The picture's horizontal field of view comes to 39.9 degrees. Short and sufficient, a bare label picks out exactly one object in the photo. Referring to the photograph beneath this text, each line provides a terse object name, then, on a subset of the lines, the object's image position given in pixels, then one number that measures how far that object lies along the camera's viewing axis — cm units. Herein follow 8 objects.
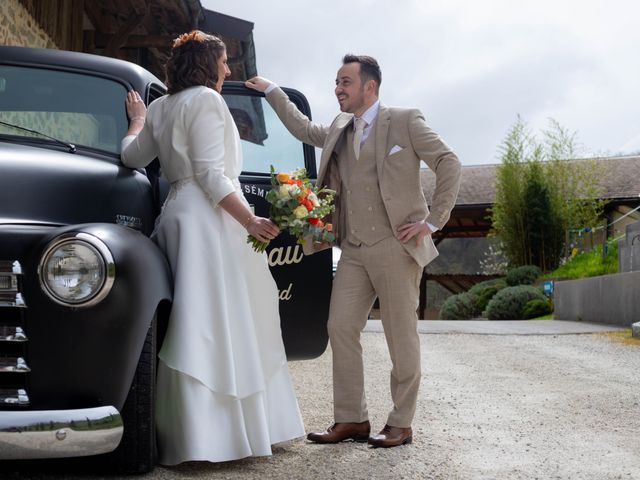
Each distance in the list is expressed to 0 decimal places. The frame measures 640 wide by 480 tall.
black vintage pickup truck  267
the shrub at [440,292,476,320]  2333
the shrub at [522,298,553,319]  1984
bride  329
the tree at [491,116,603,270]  2369
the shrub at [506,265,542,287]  2255
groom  410
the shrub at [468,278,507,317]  2298
